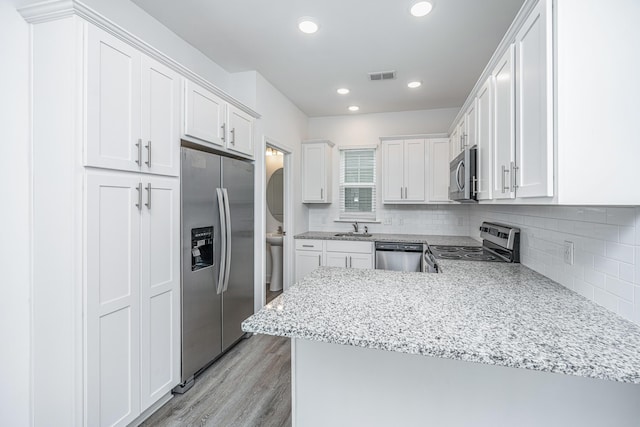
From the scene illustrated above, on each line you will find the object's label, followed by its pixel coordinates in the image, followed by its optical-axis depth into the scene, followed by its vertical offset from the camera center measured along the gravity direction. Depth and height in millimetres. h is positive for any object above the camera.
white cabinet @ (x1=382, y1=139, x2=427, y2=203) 4145 +547
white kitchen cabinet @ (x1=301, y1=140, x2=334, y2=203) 4465 +575
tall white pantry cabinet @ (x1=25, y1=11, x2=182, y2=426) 1503 -66
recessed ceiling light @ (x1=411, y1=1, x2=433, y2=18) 2133 +1422
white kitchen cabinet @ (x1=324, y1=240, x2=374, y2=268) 3980 -553
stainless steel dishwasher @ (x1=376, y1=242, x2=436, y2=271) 3791 -557
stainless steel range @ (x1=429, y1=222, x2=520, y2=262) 2355 -336
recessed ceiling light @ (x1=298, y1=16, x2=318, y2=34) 2324 +1436
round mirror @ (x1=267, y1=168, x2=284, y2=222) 5082 +299
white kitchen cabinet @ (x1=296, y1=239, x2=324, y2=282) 4156 -594
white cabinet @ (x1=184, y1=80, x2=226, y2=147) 2223 +744
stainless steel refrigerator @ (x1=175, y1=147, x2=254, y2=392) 2234 -352
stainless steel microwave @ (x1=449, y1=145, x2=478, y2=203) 2352 +284
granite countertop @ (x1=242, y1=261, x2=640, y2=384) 893 -406
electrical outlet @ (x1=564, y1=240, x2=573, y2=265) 1612 -220
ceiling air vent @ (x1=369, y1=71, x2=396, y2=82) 3232 +1443
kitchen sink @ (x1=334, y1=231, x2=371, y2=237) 4326 -330
